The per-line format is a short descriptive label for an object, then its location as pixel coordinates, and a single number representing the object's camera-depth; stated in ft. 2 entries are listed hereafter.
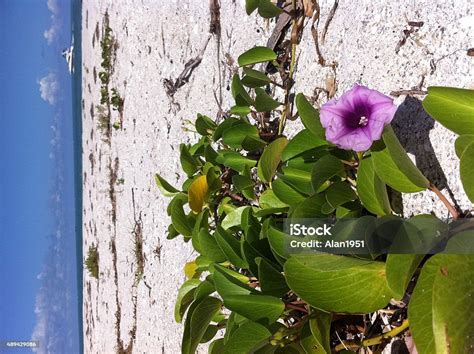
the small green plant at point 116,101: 6.14
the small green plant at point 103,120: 6.57
